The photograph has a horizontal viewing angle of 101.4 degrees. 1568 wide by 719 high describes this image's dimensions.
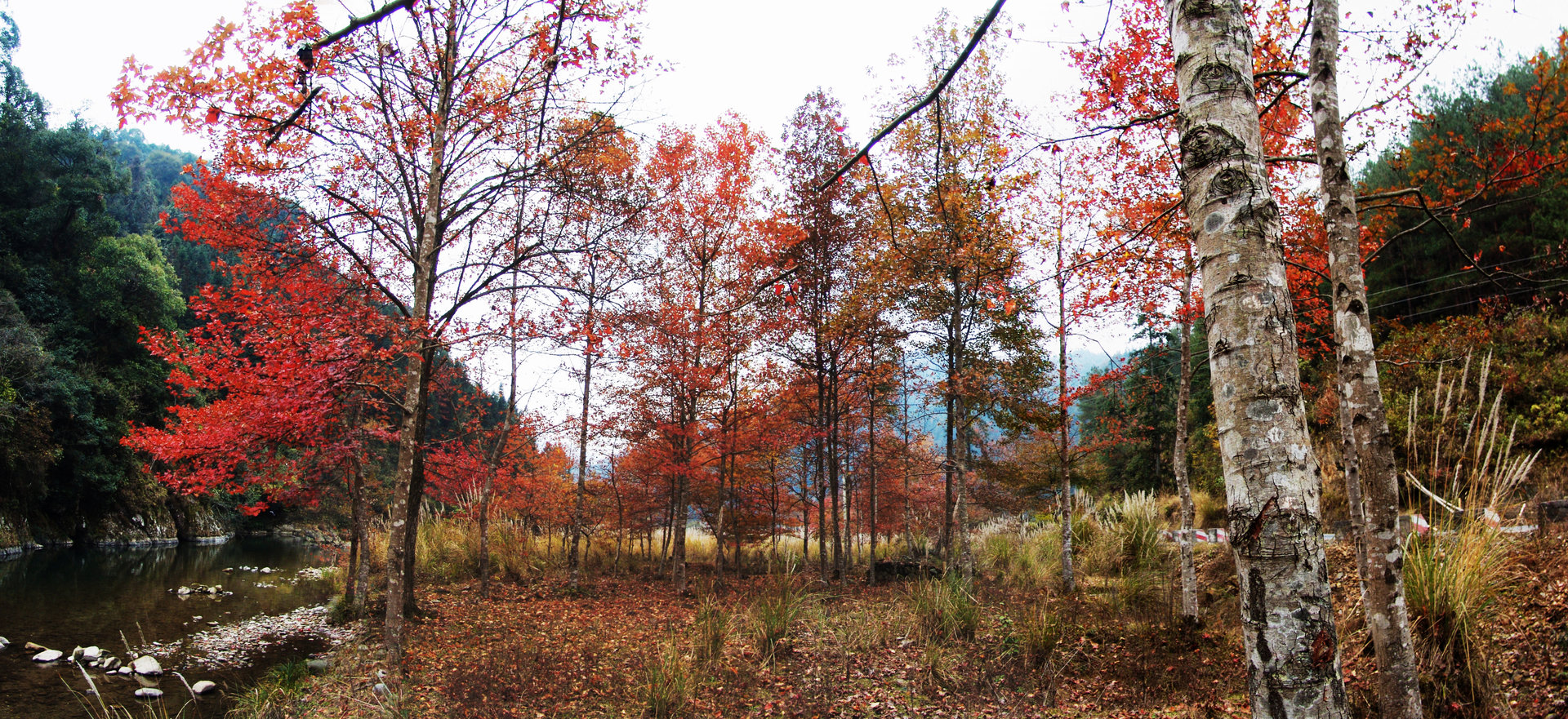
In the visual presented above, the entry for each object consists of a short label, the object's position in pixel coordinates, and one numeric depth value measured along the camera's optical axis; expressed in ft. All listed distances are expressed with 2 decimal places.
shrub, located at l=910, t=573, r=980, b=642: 22.27
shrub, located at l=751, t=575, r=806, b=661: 22.37
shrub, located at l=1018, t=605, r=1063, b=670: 19.75
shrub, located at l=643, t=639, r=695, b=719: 16.99
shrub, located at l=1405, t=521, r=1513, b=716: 12.04
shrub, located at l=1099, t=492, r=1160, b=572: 30.83
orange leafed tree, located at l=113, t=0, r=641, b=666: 18.76
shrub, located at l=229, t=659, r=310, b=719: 19.29
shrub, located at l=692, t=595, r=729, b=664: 20.99
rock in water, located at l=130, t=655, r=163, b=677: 26.35
